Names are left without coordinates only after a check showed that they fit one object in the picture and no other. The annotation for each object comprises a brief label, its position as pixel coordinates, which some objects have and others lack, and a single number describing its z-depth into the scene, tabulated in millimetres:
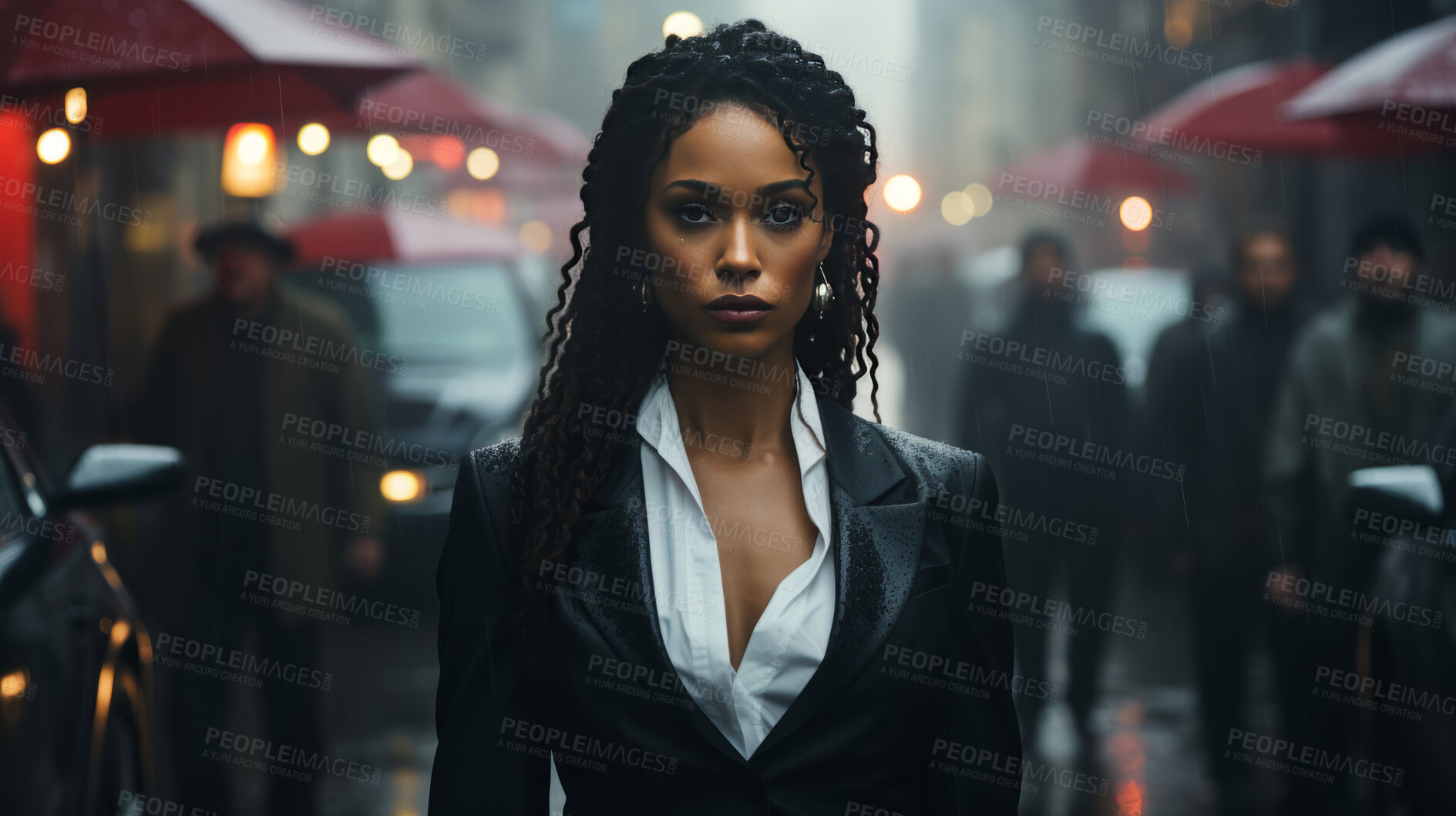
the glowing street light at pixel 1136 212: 12633
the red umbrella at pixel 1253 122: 8727
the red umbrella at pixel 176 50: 5078
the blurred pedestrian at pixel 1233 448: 6328
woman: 2102
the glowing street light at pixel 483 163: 17547
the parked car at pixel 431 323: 8594
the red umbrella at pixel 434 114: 7586
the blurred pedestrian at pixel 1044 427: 6852
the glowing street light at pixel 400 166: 10961
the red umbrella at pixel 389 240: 9469
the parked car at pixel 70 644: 3240
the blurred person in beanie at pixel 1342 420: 5969
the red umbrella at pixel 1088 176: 11898
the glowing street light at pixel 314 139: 7371
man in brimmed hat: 5922
